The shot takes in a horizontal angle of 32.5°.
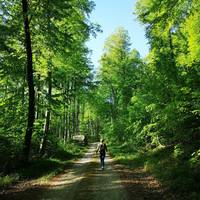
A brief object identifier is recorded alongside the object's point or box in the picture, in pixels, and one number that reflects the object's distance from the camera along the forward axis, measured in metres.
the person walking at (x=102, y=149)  20.52
